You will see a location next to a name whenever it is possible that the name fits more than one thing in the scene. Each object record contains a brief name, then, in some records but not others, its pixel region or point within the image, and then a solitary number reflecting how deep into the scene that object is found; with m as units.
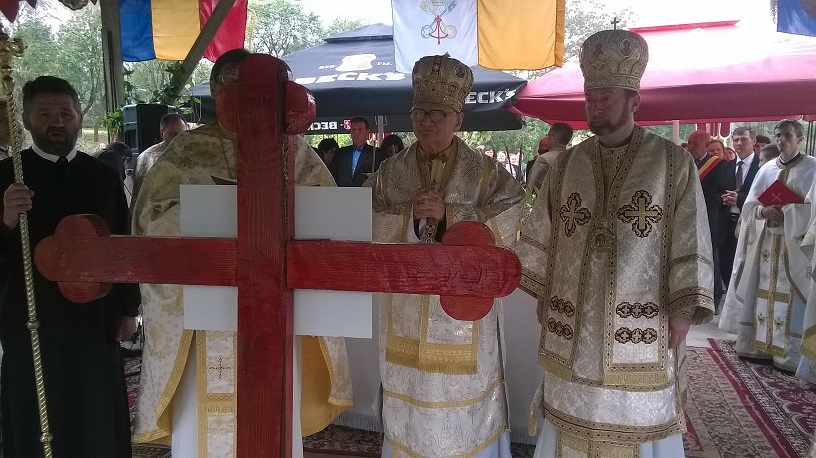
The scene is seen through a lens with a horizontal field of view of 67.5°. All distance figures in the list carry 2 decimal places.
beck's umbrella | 6.18
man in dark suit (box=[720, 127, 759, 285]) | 7.28
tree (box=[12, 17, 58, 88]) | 15.30
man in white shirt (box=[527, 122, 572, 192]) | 6.23
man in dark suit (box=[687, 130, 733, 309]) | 7.55
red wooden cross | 1.02
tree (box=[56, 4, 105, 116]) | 16.12
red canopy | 4.59
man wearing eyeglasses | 2.62
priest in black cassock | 2.40
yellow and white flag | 6.07
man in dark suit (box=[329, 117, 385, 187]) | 6.93
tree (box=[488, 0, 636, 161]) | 27.69
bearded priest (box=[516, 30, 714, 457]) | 2.20
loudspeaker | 5.69
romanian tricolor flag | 5.99
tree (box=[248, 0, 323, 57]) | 26.50
